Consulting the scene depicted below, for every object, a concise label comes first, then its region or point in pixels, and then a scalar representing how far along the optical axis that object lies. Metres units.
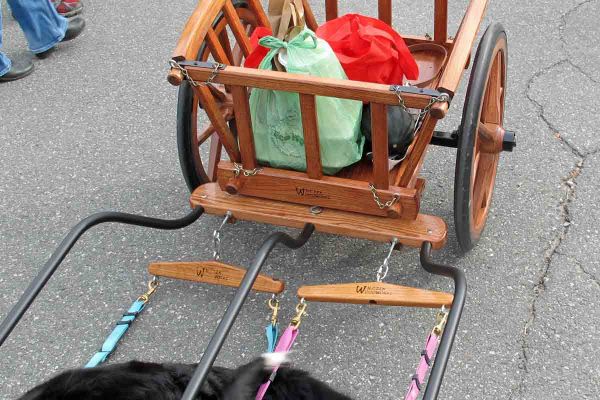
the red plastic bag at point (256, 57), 2.13
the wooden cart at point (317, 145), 1.81
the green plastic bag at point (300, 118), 1.94
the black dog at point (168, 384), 1.35
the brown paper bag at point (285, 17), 2.25
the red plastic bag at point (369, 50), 2.09
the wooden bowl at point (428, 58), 2.53
